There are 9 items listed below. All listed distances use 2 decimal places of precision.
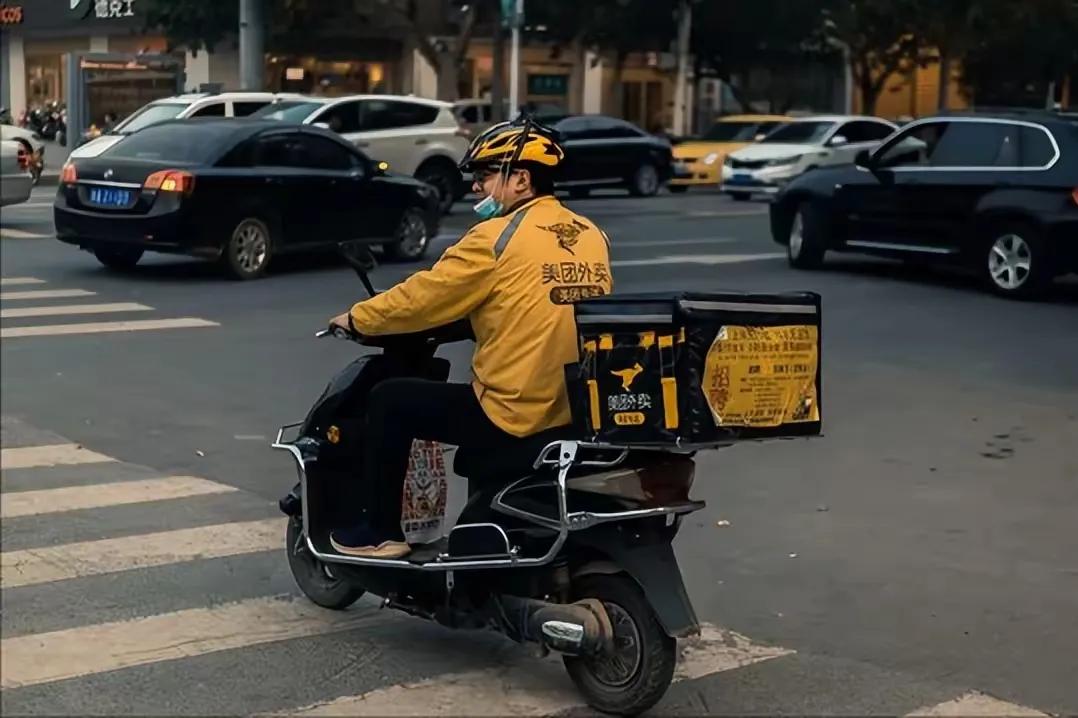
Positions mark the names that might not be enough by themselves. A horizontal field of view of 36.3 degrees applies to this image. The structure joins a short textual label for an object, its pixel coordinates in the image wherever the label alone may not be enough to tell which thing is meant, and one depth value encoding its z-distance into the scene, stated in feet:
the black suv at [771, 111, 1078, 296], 47.85
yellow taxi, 104.78
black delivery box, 14.88
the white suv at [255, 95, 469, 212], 74.08
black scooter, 15.55
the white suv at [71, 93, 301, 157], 68.54
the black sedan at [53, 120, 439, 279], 48.62
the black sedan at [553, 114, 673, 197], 95.30
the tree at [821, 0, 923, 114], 130.31
